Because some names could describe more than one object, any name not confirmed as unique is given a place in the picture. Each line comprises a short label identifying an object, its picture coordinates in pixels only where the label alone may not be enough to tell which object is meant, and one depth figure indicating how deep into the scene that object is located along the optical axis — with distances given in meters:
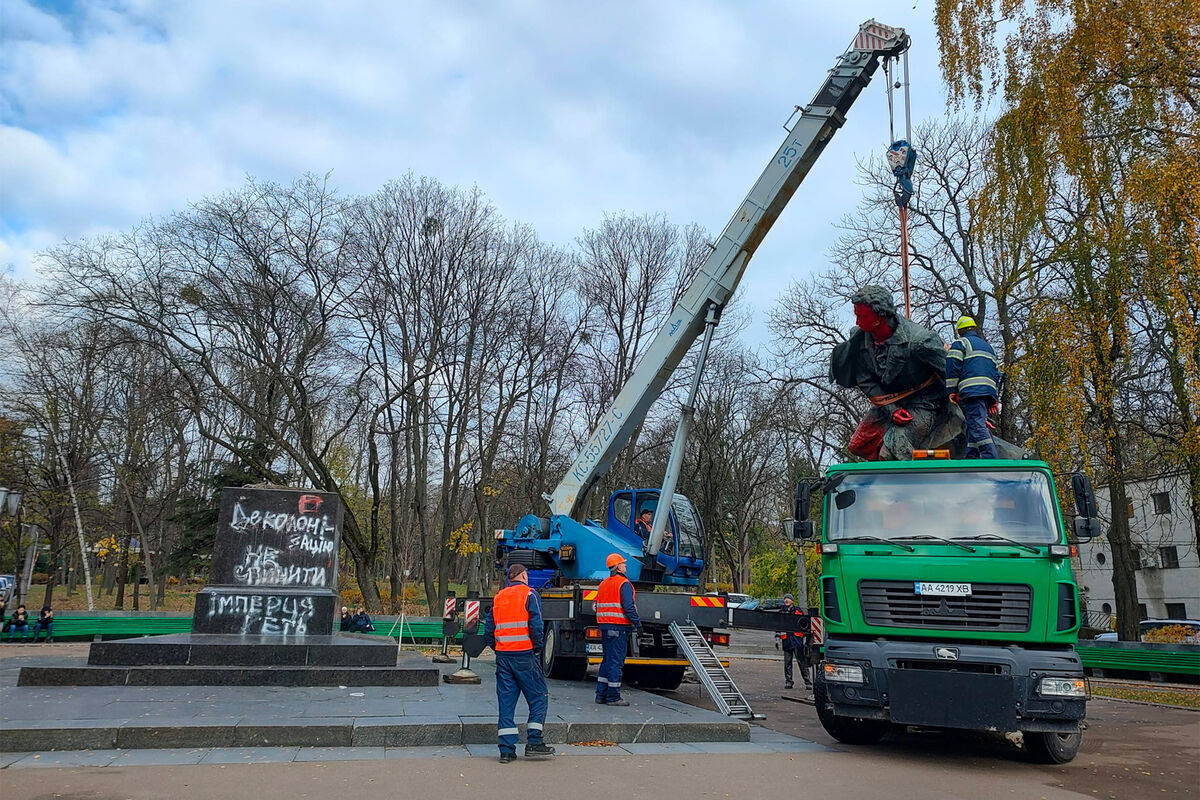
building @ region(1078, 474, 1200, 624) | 42.41
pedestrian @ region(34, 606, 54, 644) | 20.75
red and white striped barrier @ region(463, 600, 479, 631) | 12.86
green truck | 7.32
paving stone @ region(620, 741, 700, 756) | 7.93
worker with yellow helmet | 8.60
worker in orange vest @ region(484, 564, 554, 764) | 7.30
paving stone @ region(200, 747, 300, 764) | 6.95
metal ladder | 9.80
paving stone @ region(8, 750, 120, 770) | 6.68
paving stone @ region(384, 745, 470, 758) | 7.36
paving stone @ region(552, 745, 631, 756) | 7.78
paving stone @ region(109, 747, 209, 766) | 6.81
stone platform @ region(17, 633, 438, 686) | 10.21
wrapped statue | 9.22
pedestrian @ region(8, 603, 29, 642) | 20.91
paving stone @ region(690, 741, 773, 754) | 8.10
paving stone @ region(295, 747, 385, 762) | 7.14
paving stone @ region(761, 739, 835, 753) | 8.38
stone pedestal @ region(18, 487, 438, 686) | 10.52
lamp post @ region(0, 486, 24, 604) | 16.23
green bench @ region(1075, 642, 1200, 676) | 18.89
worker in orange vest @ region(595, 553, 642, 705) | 9.90
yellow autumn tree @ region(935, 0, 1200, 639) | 13.79
